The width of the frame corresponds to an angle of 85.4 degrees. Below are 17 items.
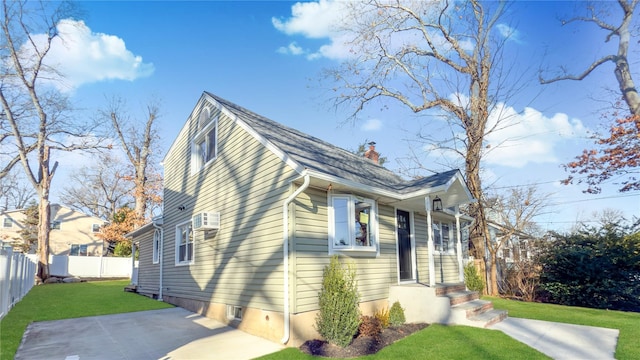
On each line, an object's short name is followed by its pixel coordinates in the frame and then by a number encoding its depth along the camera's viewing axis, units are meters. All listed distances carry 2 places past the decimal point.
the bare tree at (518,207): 17.00
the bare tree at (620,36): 12.86
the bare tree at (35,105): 18.38
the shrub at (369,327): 6.19
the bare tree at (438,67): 13.50
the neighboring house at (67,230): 29.08
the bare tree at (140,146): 25.61
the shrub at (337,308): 5.64
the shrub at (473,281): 9.45
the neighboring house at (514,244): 12.62
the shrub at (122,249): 27.11
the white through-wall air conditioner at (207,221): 8.39
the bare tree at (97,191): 31.68
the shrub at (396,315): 7.21
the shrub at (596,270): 9.88
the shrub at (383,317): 6.97
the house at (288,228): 6.27
